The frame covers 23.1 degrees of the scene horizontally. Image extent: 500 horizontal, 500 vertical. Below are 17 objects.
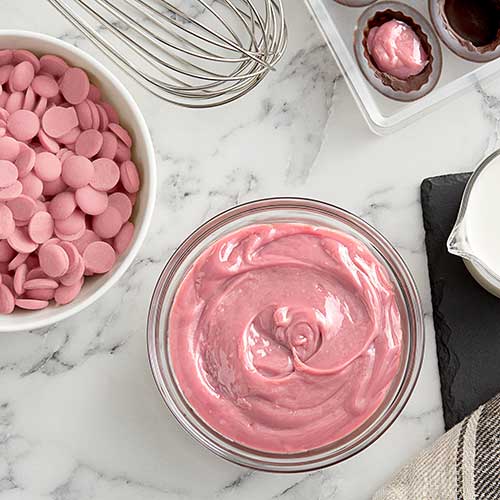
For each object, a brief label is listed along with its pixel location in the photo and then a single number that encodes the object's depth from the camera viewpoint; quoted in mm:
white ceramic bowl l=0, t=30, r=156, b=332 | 501
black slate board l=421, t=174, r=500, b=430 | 541
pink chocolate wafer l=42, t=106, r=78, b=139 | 505
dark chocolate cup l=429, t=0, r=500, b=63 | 557
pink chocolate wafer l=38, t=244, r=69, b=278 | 494
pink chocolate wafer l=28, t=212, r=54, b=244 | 496
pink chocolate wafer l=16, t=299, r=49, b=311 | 500
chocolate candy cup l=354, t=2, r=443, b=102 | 555
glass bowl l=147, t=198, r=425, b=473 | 504
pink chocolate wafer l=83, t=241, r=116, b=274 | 505
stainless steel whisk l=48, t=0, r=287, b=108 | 539
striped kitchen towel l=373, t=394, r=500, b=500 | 519
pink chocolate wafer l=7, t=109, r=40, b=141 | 500
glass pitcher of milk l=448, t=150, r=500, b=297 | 523
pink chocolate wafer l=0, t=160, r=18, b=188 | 490
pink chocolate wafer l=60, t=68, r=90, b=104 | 509
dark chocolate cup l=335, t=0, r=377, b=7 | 559
